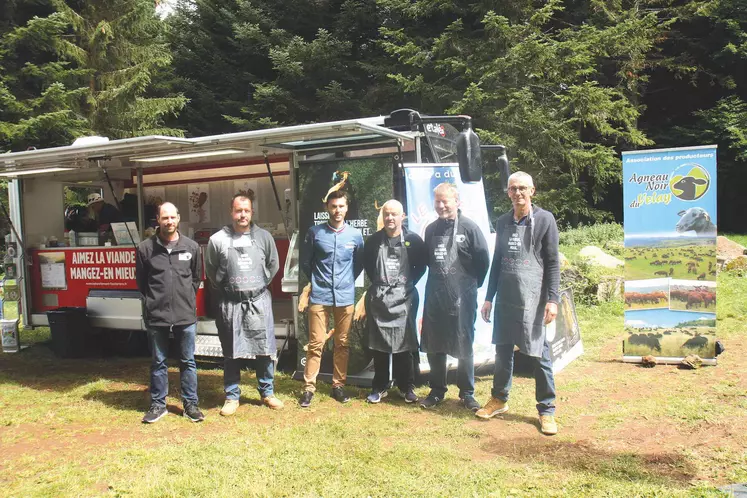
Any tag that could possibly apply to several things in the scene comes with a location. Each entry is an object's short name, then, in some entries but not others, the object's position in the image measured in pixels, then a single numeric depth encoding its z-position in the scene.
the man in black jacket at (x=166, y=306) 5.56
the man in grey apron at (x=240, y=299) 5.68
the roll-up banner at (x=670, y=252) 7.02
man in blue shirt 5.86
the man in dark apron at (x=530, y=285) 5.08
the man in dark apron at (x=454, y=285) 5.55
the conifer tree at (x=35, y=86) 16.42
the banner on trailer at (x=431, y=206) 6.31
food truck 6.32
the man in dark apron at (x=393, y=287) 5.70
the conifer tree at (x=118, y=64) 18.44
